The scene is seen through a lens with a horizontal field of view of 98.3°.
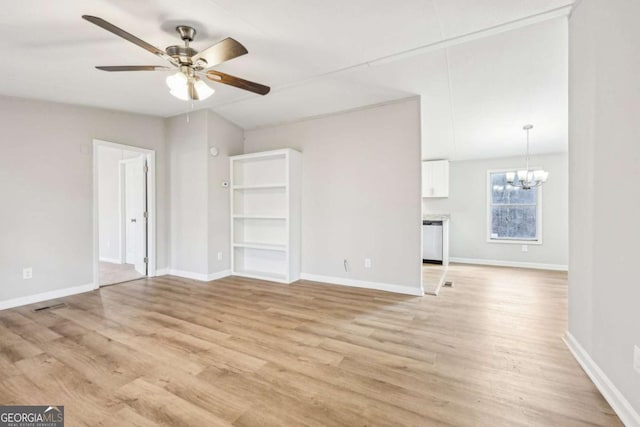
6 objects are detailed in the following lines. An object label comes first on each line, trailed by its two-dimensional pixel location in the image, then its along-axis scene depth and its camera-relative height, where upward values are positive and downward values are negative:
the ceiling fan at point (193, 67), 2.03 +1.17
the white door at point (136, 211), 4.71 +0.00
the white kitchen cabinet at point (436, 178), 6.09 +0.73
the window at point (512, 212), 5.61 -0.03
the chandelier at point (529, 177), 4.45 +0.55
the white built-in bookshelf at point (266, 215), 4.35 -0.07
